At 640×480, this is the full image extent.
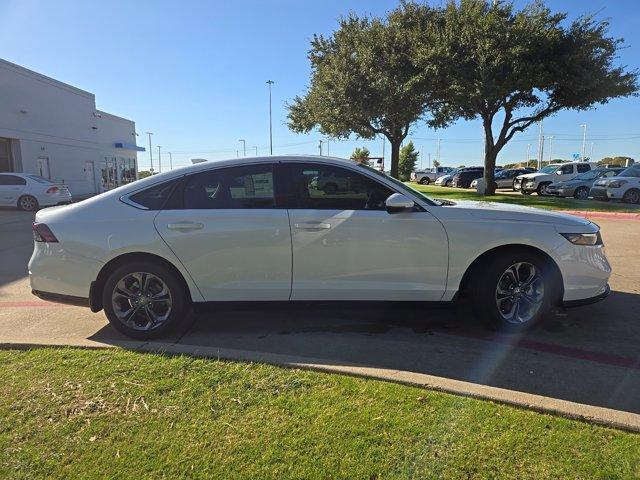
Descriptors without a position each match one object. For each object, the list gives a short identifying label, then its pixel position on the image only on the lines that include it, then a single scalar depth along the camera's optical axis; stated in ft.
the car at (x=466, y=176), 121.08
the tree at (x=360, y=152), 198.01
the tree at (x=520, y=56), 60.44
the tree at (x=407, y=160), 186.50
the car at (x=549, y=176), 83.82
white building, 79.25
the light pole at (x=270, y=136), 193.88
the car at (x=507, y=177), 113.70
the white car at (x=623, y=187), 60.95
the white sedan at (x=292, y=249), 13.79
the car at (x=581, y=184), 73.97
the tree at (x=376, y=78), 69.97
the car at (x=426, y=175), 156.15
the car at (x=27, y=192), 59.62
